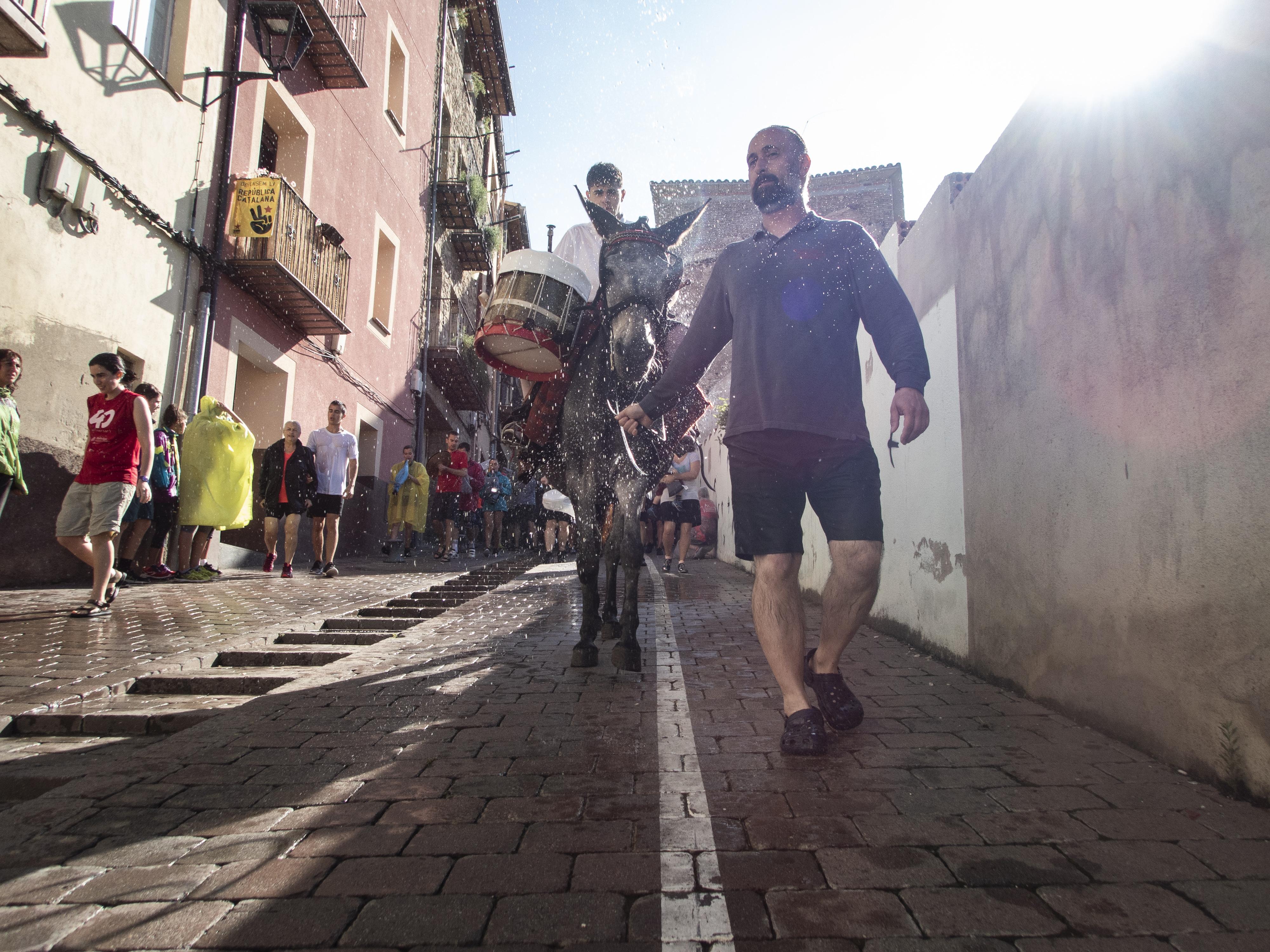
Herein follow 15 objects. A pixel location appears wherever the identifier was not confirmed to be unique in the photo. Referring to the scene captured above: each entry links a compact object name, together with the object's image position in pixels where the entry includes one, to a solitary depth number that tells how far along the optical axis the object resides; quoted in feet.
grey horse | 13.41
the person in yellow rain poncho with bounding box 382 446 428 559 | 44.62
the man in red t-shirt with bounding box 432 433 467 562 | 44.01
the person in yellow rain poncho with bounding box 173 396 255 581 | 26.23
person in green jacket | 17.58
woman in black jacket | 30.53
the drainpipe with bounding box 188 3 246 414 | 31.55
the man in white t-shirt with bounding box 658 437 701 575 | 36.81
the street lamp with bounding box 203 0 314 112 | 35.60
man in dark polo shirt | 9.76
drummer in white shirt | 16.19
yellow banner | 33.60
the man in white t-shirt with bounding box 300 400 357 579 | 32.09
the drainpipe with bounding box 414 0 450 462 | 65.46
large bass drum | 14.97
